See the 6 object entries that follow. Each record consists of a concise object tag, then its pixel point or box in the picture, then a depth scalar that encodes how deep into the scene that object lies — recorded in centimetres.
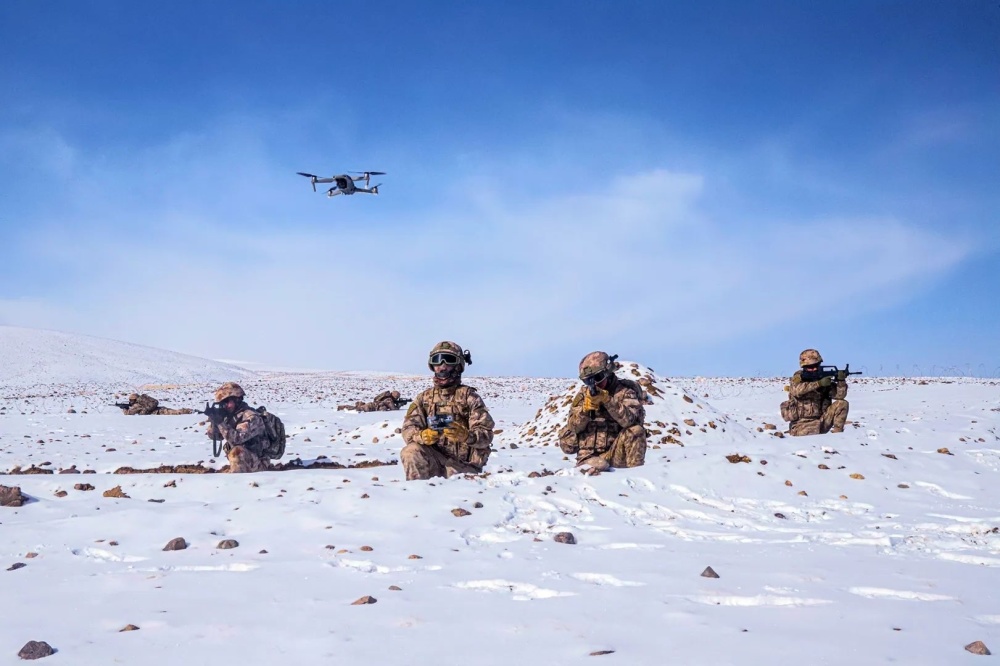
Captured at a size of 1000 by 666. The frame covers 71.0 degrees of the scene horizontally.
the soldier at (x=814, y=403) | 1372
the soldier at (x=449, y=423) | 867
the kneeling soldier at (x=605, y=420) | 941
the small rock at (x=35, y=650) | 309
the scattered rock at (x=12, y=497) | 657
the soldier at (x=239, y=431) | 1001
